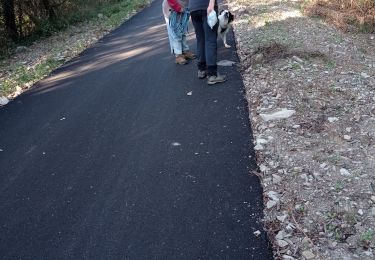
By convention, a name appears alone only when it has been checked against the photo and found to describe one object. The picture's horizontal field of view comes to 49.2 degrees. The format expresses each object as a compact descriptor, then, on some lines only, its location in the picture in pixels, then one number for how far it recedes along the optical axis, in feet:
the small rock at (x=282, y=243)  10.32
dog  24.30
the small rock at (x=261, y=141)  15.17
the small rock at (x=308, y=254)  9.80
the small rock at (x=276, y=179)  12.84
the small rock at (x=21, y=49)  41.60
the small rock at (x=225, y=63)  24.33
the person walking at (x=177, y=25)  25.05
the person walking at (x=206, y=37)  20.45
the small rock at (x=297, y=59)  22.55
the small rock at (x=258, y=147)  14.84
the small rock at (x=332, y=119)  16.11
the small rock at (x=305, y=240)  10.25
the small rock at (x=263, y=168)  13.53
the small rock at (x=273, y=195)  12.01
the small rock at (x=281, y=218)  11.19
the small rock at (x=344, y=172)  12.64
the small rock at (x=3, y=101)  24.39
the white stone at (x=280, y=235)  10.57
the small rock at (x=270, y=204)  11.78
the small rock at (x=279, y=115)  16.74
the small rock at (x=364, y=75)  20.66
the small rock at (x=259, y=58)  23.41
